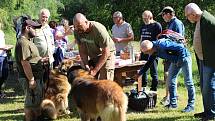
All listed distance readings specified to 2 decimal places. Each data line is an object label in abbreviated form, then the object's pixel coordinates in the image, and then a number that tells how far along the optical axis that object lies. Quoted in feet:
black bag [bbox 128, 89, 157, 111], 24.54
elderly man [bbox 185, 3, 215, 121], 20.22
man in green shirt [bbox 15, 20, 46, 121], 20.21
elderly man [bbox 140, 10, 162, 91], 29.12
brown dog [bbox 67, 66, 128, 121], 17.49
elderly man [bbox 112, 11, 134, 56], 30.50
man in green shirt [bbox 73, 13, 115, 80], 20.83
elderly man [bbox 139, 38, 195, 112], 22.40
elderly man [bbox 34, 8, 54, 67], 25.30
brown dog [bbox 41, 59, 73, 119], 22.61
